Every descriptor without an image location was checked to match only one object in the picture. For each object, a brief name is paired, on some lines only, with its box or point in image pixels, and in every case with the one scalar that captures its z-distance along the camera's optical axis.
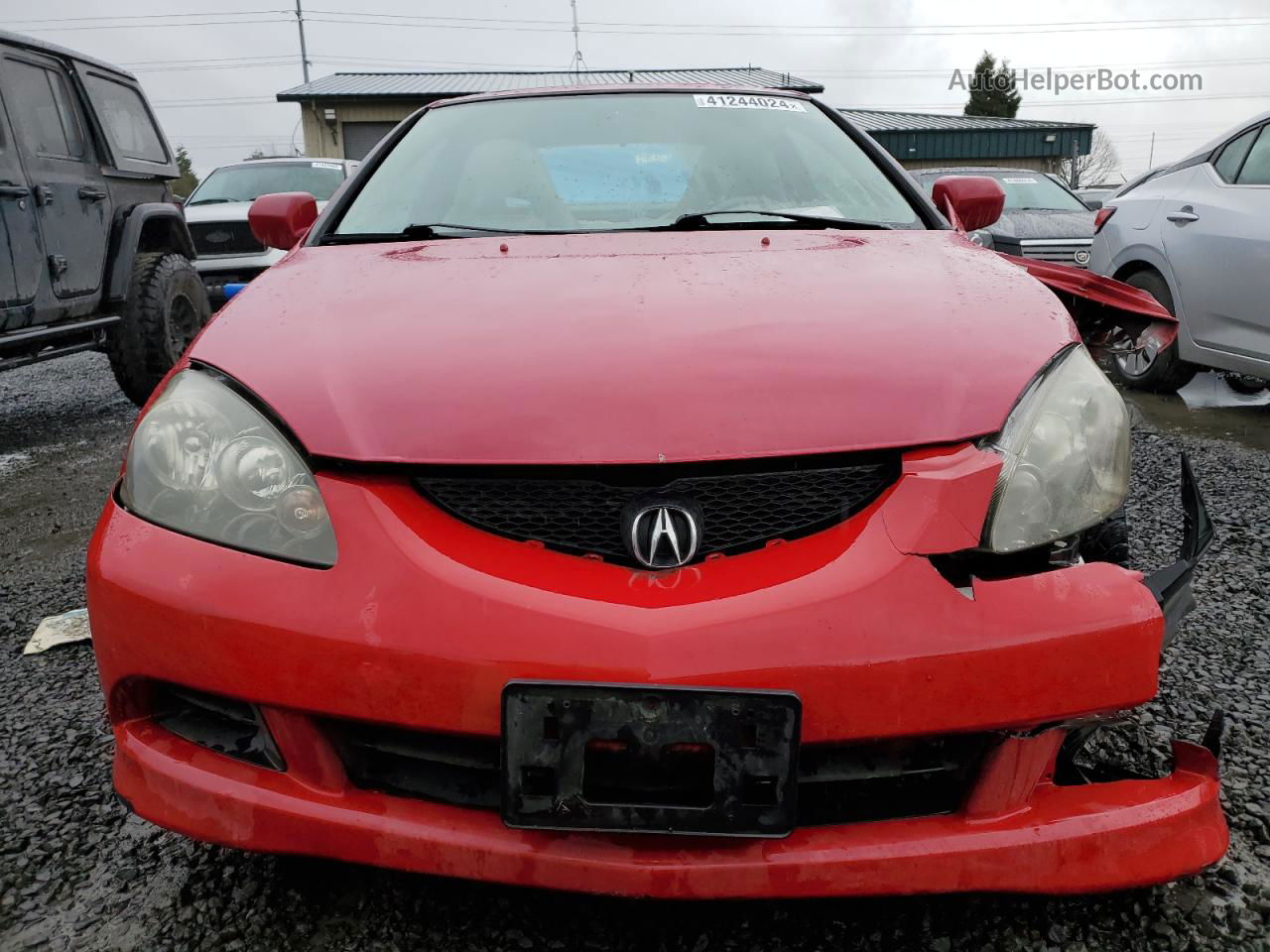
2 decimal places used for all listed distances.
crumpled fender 1.93
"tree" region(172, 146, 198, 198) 49.62
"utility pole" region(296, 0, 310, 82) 39.88
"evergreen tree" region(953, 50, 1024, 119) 46.28
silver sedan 4.27
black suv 4.51
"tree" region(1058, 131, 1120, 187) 53.49
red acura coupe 1.10
